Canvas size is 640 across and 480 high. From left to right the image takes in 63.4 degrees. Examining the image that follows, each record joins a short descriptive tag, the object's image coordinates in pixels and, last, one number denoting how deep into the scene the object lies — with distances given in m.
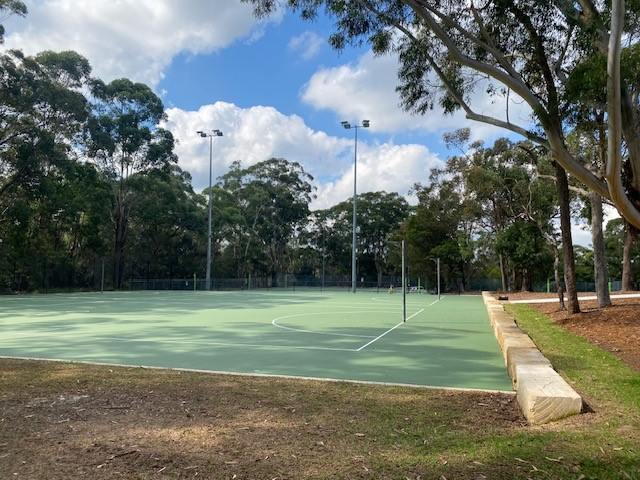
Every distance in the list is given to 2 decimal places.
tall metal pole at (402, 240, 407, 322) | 15.32
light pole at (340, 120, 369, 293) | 47.41
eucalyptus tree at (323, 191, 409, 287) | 74.05
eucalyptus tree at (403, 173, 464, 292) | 48.62
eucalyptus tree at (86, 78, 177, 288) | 46.94
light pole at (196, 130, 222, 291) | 47.12
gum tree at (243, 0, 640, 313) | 10.09
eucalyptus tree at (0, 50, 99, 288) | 35.09
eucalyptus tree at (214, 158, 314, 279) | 62.66
